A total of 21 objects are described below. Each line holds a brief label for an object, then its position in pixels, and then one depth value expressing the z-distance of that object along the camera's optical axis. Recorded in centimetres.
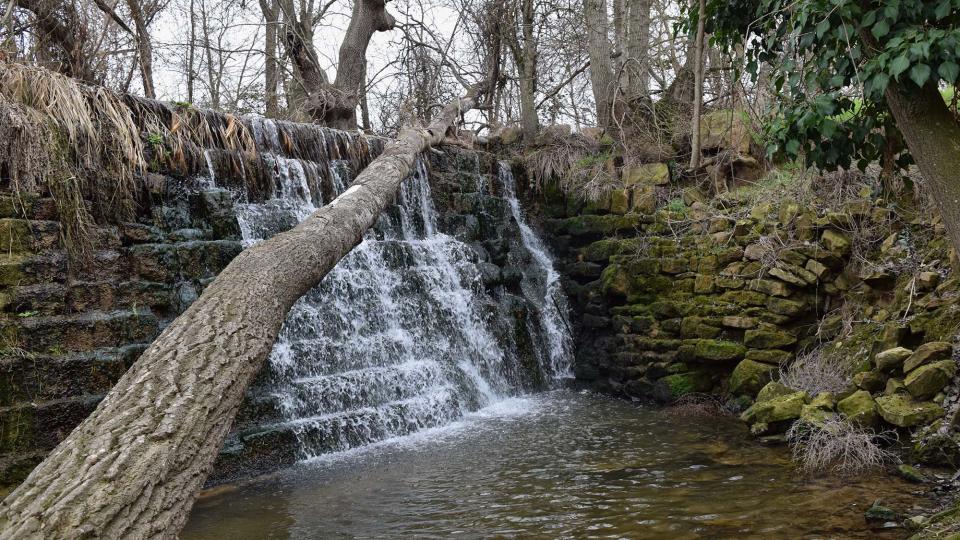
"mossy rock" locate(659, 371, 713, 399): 743
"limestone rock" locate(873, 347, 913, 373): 516
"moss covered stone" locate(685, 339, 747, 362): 713
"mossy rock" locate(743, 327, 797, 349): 688
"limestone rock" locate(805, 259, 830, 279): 688
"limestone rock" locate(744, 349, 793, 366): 680
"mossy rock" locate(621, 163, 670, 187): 914
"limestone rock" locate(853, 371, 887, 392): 525
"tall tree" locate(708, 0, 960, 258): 322
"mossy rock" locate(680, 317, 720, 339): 741
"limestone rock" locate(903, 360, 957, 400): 469
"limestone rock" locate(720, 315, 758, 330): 713
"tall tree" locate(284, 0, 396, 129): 1102
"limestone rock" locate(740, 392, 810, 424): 557
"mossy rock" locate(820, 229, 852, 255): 680
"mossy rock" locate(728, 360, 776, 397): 679
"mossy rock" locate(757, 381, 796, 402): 605
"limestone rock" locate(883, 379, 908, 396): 498
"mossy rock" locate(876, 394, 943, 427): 465
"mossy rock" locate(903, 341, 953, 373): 488
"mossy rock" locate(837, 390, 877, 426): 495
